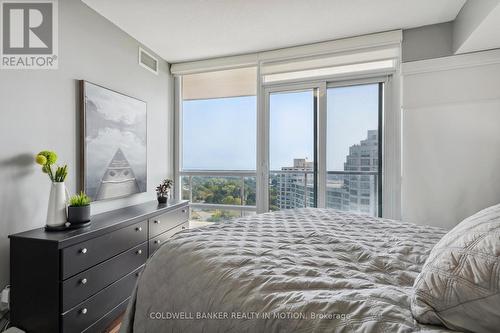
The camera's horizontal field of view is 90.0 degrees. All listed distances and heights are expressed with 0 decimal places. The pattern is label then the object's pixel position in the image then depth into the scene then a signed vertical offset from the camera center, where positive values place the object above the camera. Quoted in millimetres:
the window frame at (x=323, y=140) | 2795 +359
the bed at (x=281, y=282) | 771 -432
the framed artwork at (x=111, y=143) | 2225 +231
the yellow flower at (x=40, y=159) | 1734 +51
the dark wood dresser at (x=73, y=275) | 1527 -736
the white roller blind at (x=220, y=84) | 3459 +1183
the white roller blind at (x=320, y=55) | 2762 +1367
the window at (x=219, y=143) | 3479 +334
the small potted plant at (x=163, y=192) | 2865 -305
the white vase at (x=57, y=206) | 1740 -285
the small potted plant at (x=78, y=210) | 1790 -316
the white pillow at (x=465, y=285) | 644 -334
